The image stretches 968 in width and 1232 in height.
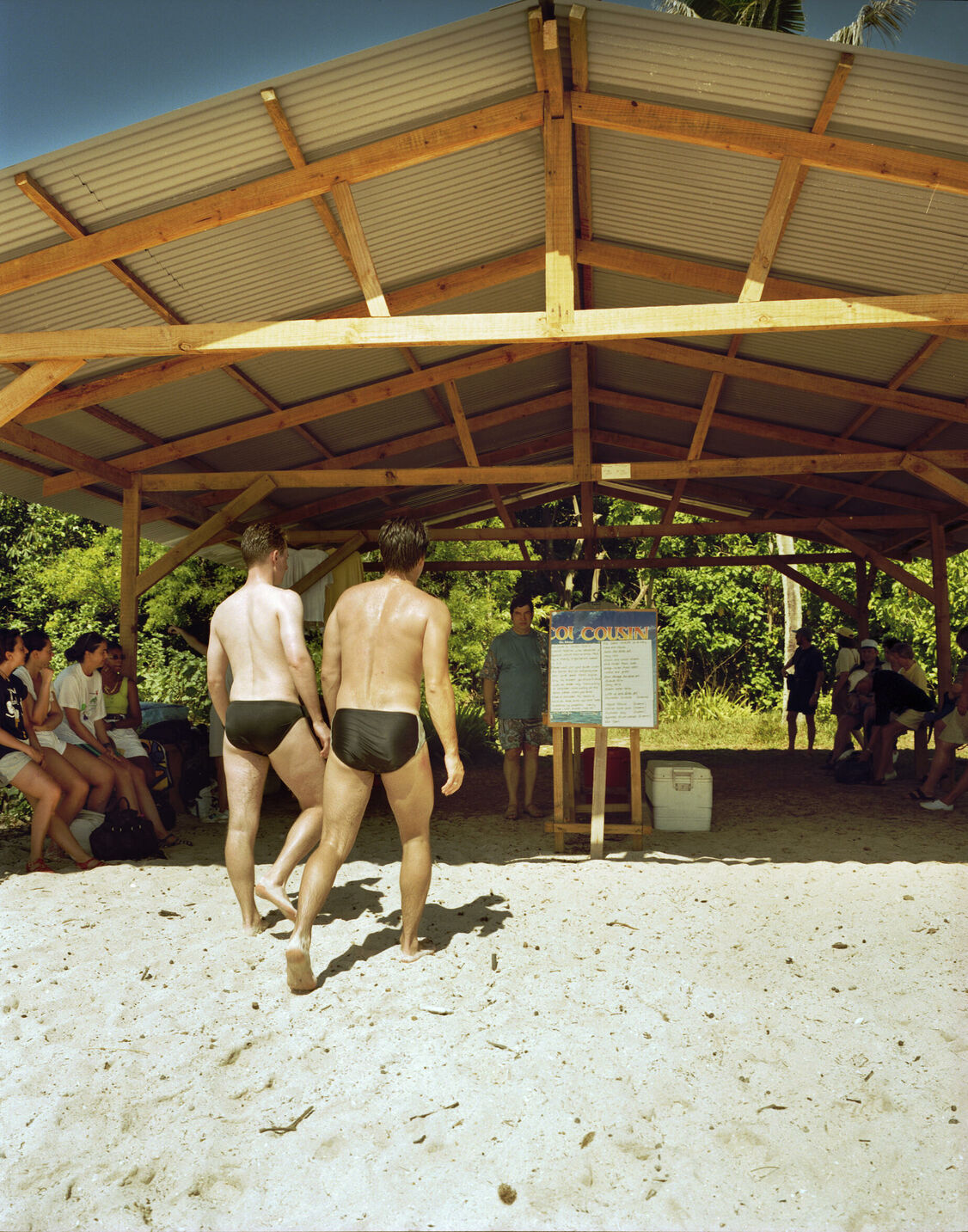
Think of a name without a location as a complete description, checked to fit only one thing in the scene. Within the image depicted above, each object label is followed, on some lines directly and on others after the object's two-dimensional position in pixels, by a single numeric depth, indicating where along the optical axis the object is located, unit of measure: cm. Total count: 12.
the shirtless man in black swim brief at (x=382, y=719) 327
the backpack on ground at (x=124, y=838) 529
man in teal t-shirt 647
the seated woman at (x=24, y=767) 489
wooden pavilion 384
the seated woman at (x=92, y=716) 552
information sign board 546
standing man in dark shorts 1084
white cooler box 609
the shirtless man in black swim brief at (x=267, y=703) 359
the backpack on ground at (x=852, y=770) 845
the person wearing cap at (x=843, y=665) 998
